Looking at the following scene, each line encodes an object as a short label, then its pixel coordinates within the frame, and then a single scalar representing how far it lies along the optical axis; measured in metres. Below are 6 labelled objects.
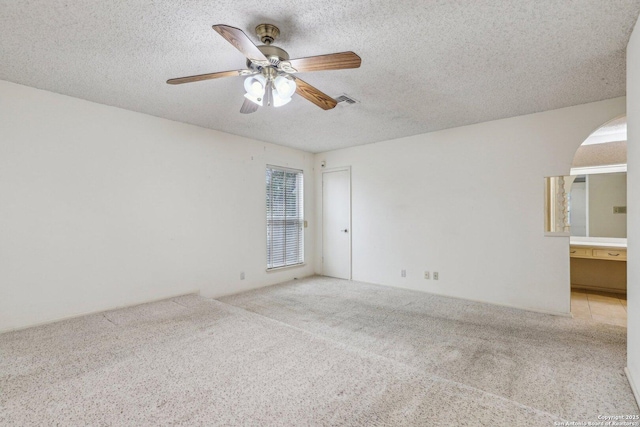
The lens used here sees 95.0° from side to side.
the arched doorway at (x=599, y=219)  4.27
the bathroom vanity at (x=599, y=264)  4.27
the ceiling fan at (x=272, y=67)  1.72
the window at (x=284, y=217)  5.05
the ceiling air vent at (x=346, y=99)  3.04
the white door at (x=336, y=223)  5.35
